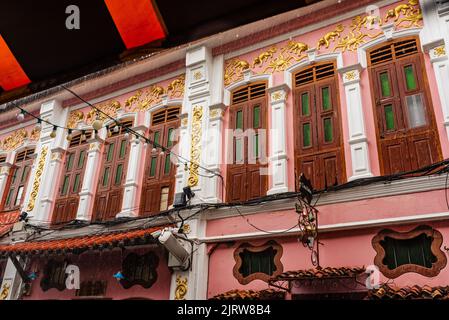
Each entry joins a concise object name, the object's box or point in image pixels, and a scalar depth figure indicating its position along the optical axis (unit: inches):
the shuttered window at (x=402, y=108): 250.2
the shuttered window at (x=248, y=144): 306.7
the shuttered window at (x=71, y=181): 391.2
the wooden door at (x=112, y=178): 365.4
